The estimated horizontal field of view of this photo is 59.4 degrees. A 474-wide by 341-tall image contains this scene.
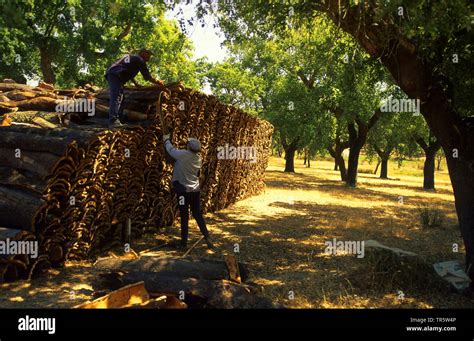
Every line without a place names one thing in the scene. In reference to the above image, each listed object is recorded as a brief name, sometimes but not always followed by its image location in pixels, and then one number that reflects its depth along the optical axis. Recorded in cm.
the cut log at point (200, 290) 496
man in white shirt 830
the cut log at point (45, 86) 1041
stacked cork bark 620
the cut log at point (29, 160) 623
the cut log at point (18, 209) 592
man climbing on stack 803
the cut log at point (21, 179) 614
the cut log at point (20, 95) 933
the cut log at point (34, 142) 638
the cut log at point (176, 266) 595
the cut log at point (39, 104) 873
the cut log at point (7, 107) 852
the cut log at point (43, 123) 754
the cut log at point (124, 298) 464
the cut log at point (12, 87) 1025
